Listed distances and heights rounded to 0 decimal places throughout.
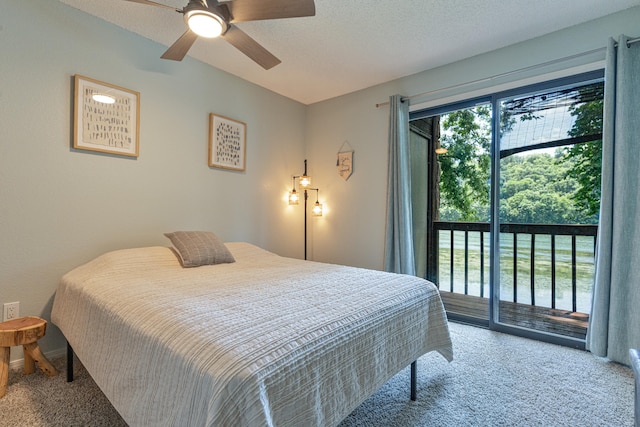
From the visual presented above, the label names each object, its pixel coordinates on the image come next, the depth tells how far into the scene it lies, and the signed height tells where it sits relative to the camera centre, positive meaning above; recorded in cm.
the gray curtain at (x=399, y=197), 311 +15
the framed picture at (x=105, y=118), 218 +68
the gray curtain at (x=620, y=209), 205 +3
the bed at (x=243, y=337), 90 -48
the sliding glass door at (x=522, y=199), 250 +13
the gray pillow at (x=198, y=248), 225 -30
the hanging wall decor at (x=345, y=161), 364 +60
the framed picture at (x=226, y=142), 299 +68
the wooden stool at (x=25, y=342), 169 -76
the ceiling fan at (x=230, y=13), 158 +106
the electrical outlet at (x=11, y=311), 196 -67
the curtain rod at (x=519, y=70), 224 +120
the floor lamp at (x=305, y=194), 363 +20
